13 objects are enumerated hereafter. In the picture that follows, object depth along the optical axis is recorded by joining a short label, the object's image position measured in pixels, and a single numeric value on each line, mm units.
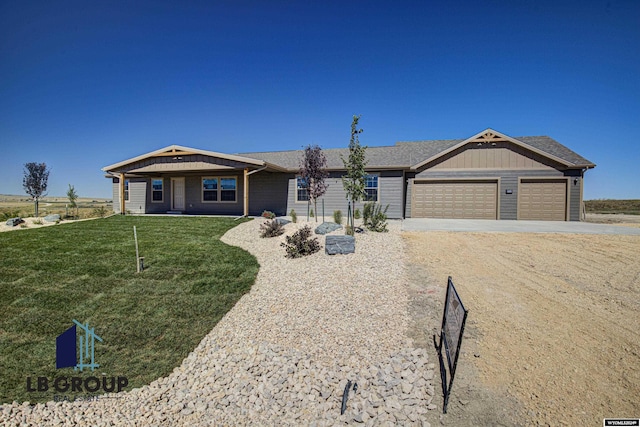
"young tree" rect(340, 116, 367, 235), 9516
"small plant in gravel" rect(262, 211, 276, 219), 14086
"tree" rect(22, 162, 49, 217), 21016
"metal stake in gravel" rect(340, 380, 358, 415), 3482
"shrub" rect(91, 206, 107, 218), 17312
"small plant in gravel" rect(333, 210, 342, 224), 11780
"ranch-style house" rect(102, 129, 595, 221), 14388
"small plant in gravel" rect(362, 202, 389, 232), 10266
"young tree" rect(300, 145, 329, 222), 13250
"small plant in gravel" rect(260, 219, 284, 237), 10391
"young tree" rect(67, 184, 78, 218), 18688
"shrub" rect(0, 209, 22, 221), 15714
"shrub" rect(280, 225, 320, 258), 8273
